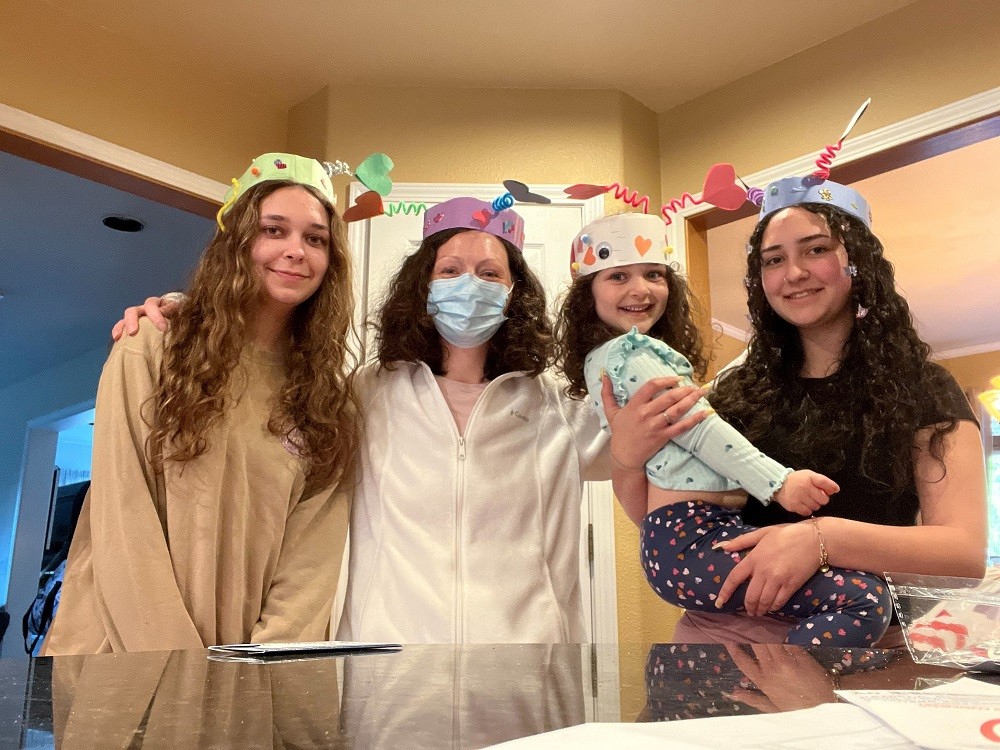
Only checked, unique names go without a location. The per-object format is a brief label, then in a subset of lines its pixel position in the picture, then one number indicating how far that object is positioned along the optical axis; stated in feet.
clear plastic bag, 2.86
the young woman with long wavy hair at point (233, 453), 5.24
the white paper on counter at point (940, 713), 1.58
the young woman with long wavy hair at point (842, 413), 4.83
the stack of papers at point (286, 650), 3.00
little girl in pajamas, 4.70
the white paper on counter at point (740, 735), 1.54
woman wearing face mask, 5.72
